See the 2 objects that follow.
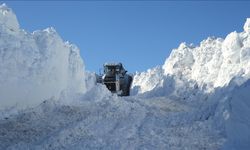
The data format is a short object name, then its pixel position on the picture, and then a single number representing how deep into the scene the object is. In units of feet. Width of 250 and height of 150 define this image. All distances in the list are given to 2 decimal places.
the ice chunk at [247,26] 143.43
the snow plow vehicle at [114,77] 160.04
